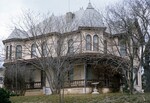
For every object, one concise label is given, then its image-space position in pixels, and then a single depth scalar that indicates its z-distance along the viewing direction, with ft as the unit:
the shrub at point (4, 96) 57.35
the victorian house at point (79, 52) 82.42
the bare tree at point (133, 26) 72.30
